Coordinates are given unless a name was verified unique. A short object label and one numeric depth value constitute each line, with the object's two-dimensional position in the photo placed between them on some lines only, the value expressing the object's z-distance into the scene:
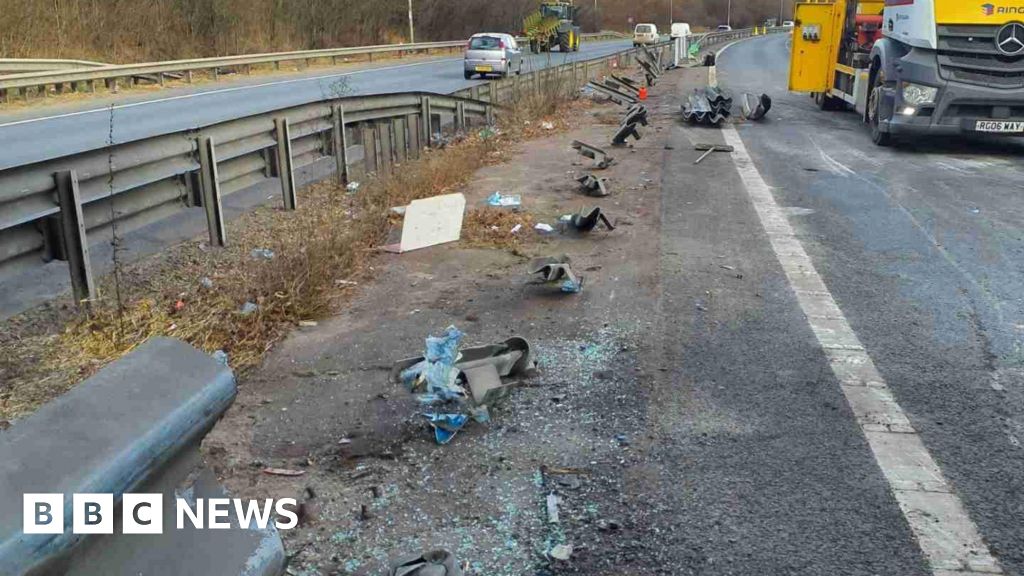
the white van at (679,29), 70.19
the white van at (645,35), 68.62
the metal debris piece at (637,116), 14.78
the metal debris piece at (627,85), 22.39
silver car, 33.78
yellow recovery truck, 12.92
